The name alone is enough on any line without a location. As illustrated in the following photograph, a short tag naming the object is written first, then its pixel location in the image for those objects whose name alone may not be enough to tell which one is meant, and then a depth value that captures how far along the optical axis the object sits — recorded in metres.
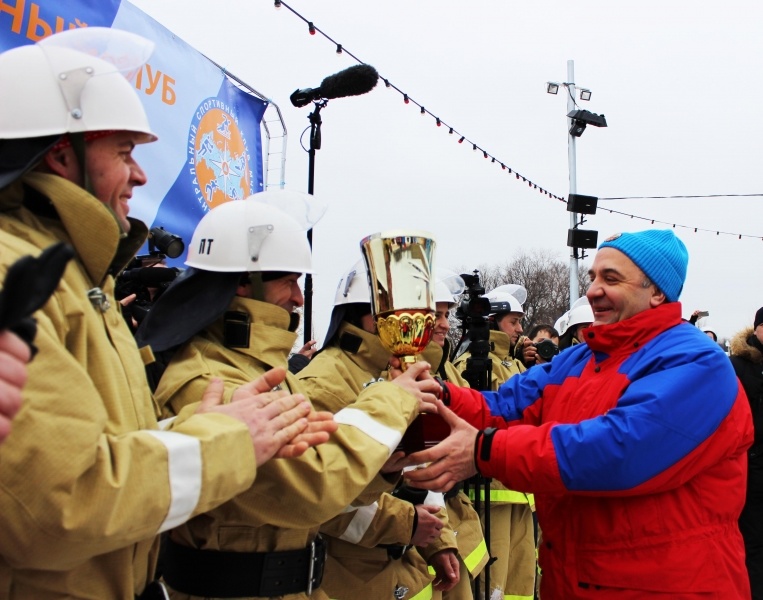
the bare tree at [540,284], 46.47
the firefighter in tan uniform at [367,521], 3.29
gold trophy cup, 2.79
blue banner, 4.83
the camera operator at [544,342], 7.33
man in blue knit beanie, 2.66
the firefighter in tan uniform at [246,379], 2.23
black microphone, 5.50
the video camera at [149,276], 3.72
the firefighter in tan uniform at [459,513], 4.28
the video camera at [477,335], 4.40
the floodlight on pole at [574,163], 15.28
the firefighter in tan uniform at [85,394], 1.40
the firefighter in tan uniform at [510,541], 5.18
